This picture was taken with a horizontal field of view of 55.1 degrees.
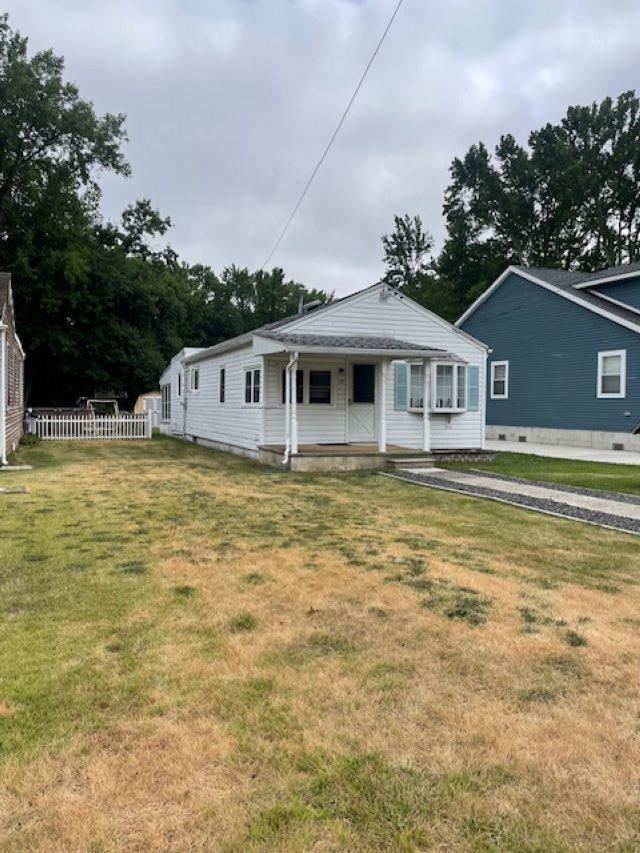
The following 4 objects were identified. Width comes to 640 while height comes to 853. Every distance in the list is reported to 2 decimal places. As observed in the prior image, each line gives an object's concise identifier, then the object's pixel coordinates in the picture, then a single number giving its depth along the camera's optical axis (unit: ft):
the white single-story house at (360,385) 42.57
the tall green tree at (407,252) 174.81
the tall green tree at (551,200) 121.90
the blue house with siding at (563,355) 56.95
